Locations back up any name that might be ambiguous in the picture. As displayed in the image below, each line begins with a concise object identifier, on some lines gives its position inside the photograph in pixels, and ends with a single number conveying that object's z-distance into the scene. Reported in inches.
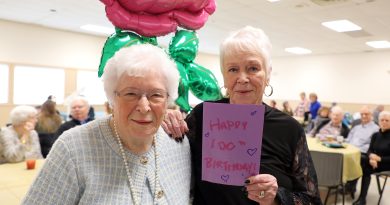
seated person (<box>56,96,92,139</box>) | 151.4
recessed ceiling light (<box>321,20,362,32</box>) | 257.0
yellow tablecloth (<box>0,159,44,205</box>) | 85.4
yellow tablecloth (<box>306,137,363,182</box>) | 147.9
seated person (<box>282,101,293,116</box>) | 377.1
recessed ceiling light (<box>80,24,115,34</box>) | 303.9
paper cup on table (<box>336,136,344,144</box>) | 171.3
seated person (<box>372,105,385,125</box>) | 336.1
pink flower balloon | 77.1
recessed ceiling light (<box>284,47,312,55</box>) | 417.7
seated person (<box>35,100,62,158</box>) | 154.5
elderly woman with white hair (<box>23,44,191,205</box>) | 36.1
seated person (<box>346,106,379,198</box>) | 192.5
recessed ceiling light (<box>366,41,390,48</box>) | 350.9
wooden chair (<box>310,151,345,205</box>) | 146.5
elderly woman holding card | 43.1
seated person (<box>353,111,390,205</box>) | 166.7
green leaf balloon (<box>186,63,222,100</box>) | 83.1
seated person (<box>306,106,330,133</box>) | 227.5
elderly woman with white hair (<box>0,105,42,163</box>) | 120.3
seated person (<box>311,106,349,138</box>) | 200.4
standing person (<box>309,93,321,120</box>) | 377.1
